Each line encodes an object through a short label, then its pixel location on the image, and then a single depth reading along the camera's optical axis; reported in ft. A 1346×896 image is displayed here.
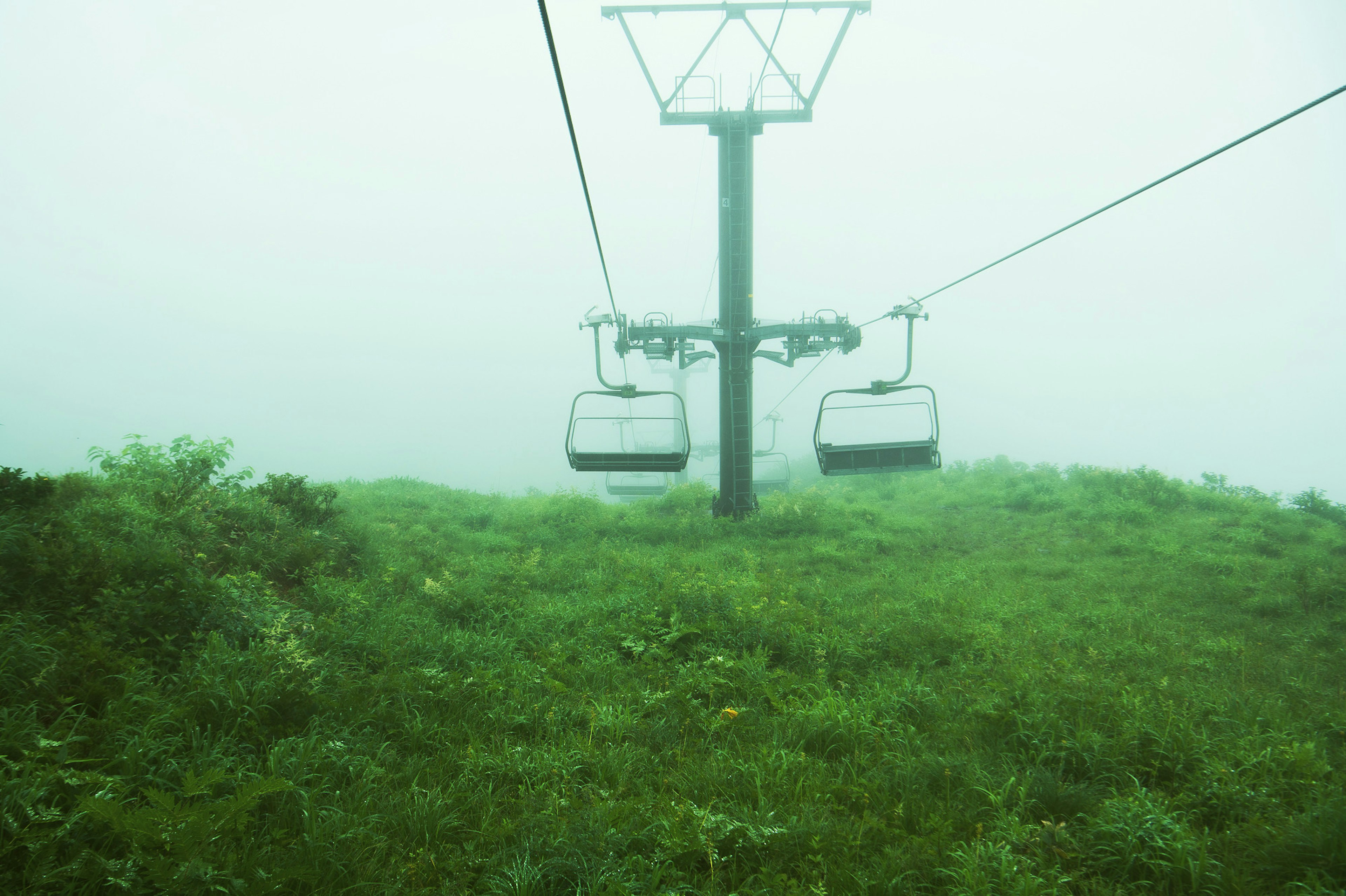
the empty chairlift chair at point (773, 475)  64.30
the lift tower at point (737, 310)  38.14
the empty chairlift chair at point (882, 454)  28.12
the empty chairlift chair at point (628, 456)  26.37
